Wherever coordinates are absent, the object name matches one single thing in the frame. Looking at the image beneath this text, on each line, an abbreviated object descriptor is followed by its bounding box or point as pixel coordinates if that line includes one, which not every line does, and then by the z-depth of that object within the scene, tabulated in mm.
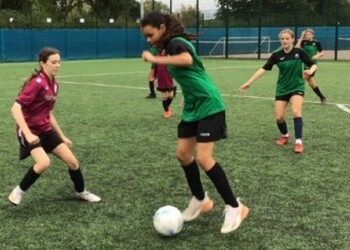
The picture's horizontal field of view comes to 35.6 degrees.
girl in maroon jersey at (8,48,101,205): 4734
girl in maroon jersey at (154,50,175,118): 10820
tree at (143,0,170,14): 37244
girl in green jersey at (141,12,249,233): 4145
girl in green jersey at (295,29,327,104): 13025
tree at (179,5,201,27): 36656
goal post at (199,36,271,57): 36938
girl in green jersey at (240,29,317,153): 7742
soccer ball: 4203
